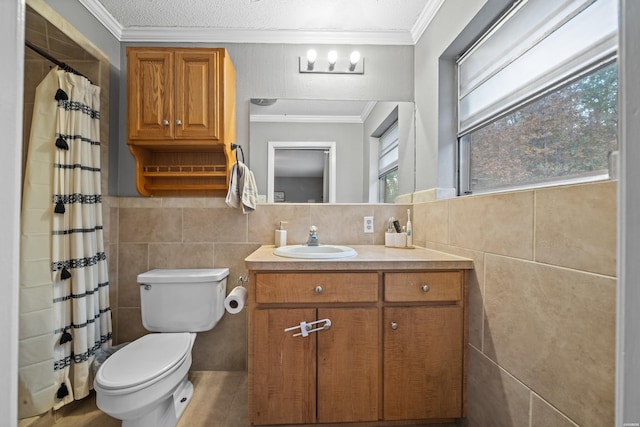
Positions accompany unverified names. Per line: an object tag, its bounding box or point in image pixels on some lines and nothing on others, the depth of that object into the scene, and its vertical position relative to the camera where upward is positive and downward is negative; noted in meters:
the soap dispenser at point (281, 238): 1.83 -0.17
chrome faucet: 1.79 -0.17
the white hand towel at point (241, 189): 1.72 +0.15
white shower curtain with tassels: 1.34 -0.21
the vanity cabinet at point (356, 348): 1.28 -0.64
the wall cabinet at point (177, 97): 1.70 +0.72
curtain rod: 1.35 +0.80
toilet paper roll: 1.42 -0.47
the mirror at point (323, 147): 1.96 +0.48
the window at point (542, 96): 0.90 +0.48
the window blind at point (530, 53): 0.91 +0.66
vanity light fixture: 1.94 +1.07
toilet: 1.18 -0.72
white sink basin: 1.33 -0.21
